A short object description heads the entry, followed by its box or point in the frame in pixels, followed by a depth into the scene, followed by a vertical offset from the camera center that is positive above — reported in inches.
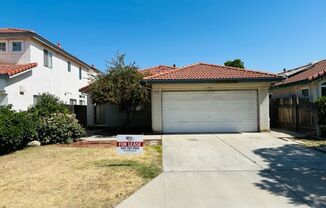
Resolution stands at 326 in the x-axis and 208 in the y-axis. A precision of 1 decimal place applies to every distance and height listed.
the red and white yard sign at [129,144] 314.5 -37.9
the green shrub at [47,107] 530.8 +6.7
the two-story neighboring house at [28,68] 595.8 +105.5
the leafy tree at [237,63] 1433.3 +218.6
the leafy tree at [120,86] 604.4 +48.7
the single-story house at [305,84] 637.9 +54.1
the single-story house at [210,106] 633.0 +3.8
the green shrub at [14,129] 409.1 -26.4
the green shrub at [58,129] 504.7 -33.6
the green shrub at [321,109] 519.9 -6.0
